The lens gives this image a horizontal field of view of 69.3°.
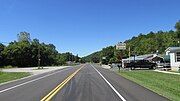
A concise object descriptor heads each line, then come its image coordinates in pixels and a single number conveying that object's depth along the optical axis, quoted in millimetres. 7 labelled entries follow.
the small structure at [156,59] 27561
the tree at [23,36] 60626
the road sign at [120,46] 24891
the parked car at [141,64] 24801
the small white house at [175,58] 19881
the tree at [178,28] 33906
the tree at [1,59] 44583
